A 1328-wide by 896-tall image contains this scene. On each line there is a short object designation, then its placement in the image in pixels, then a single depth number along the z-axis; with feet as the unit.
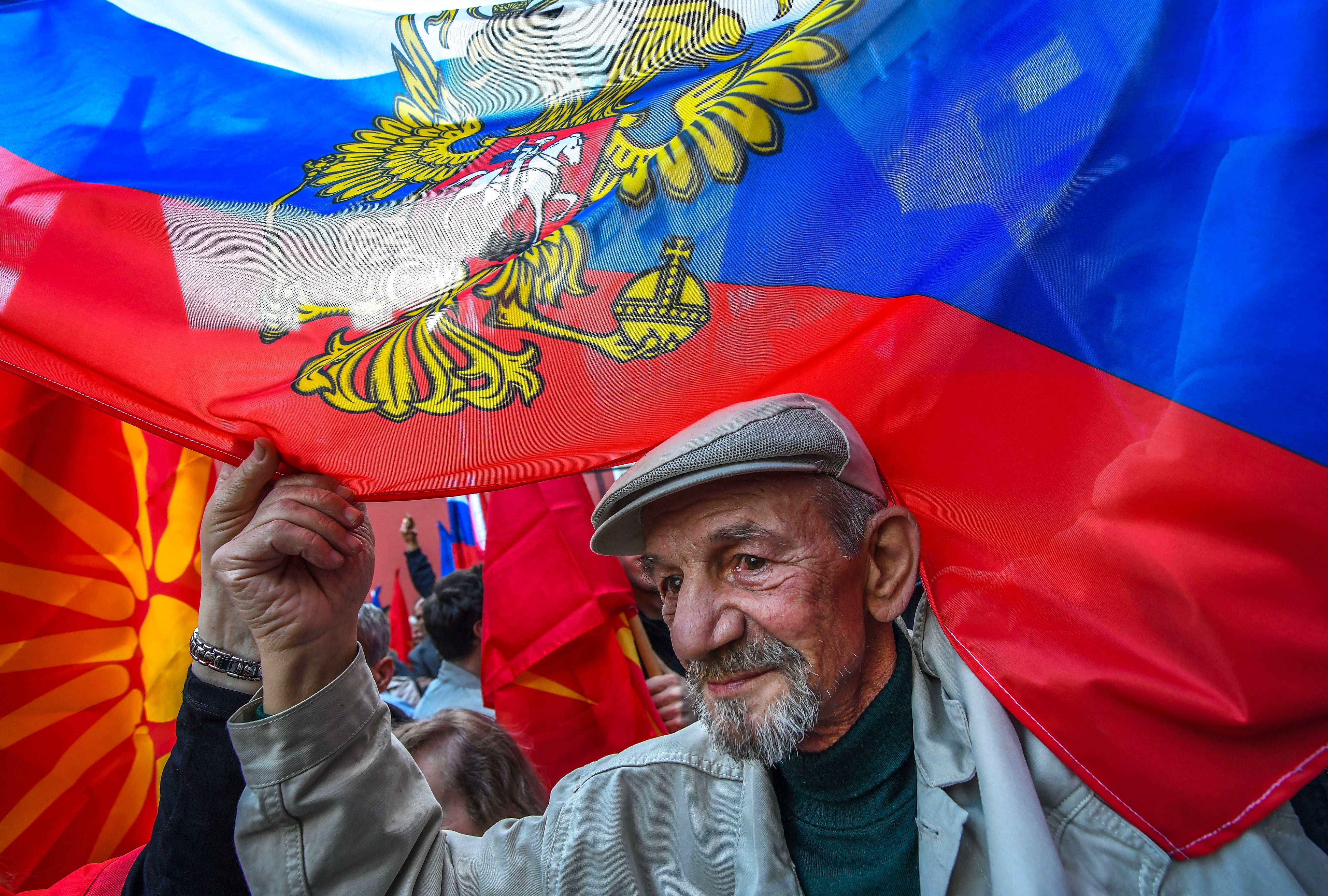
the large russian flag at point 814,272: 1.33
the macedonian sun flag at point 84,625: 2.17
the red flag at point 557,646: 3.15
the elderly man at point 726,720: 1.64
